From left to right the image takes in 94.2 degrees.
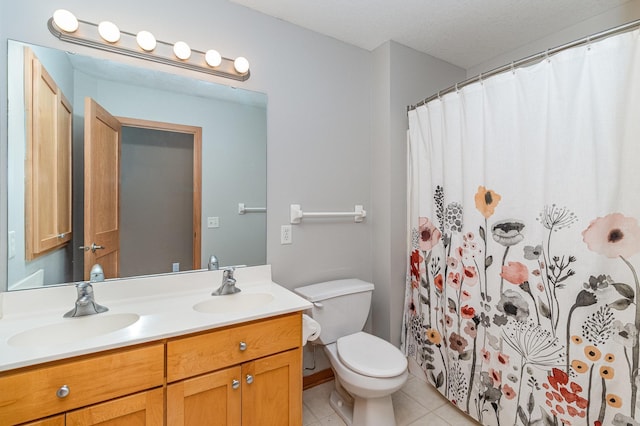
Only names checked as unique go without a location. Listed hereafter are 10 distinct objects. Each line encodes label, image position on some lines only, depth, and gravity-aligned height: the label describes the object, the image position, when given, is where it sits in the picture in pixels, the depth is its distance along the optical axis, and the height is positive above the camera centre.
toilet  1.52 -0.79
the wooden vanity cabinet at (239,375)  1.14 -0.69
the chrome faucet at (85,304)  1.23 -0.39
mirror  1.26 +0.24
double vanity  0.94 -0.53
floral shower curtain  1.21 -0.14
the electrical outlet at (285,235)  1.91 -0.15
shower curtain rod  1.17 +0.74
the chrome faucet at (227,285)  1.57 -0.39
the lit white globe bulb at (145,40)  1.45 +0.84
